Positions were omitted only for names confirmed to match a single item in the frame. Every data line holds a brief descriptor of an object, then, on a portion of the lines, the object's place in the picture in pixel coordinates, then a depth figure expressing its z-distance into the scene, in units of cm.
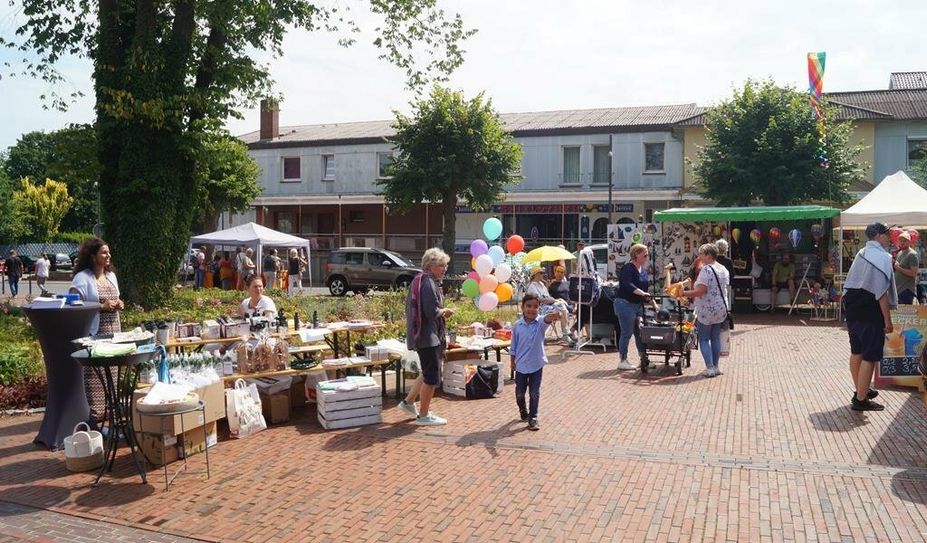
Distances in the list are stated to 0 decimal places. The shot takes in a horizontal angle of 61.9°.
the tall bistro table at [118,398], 579
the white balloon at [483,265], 1095
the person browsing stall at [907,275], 1128
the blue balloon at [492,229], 1541
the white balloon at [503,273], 1134
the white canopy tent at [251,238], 2489
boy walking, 762
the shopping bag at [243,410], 732
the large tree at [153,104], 1484
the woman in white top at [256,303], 926
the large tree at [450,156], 2722
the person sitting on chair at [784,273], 1950
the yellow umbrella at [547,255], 1387
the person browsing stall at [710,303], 1013
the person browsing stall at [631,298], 1068
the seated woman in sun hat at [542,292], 1263
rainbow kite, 2191
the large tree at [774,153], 2425
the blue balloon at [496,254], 1334
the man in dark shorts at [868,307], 776
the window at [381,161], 3712
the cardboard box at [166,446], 641
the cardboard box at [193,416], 629
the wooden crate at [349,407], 762
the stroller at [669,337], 1045
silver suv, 2577
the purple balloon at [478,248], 1256
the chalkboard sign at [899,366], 876
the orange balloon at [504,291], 1155
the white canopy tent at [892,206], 1544
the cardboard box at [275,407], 793
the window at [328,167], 3844
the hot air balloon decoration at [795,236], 1902
